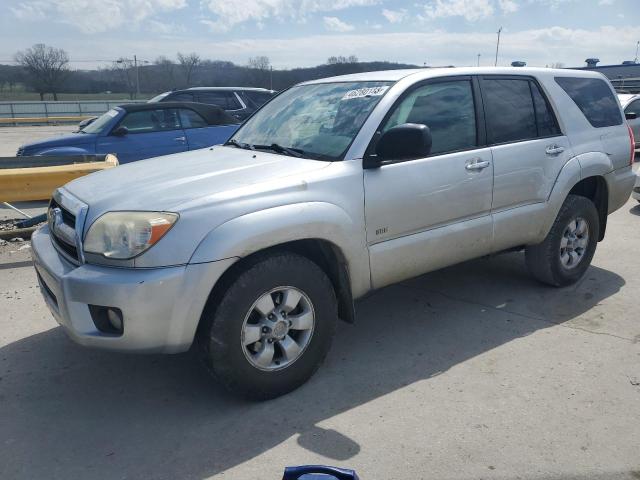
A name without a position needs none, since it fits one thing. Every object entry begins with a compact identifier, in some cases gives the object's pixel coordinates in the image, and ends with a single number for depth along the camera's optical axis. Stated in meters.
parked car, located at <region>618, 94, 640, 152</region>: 12.93
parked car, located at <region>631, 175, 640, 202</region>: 8.28
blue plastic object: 1.88
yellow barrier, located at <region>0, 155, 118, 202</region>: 6.00
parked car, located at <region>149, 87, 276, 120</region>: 12.32
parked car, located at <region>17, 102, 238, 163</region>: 8.95
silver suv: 2.80
